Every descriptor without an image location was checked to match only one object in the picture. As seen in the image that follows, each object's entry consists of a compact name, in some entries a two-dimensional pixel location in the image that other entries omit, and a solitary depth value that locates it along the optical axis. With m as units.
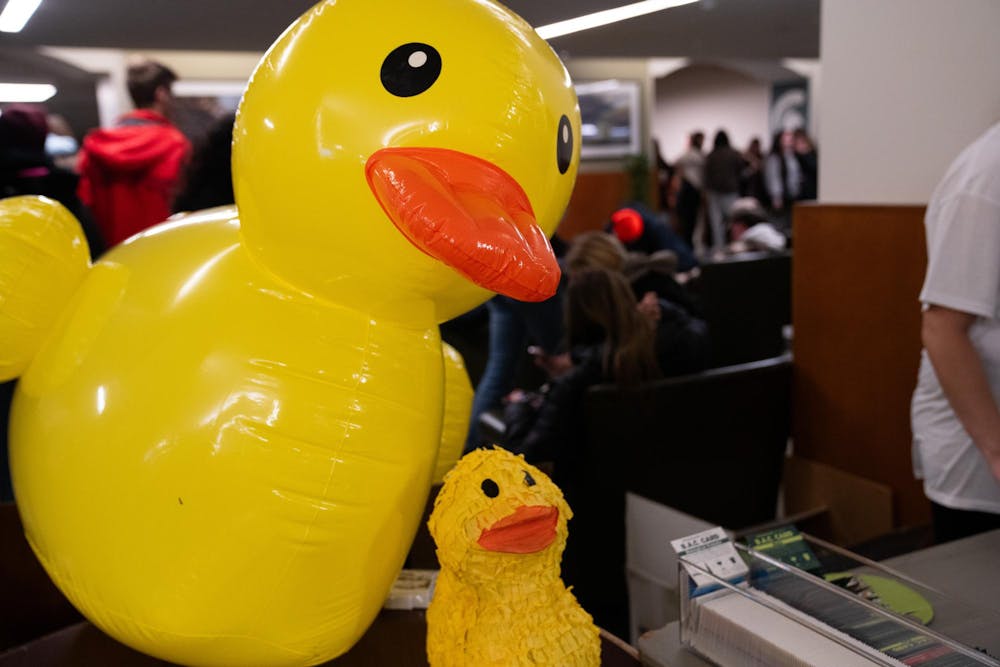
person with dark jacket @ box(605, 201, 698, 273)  3.43
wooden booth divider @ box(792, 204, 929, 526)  2.15
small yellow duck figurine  0.89
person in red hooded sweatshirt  2.33
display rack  0.86
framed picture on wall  9.61
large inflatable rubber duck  0.88
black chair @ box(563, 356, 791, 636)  2.15
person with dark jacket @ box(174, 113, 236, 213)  1.92
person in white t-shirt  1.30
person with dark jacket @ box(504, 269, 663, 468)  2.13
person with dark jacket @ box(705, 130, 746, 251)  8.48
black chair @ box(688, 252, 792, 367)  3.87
